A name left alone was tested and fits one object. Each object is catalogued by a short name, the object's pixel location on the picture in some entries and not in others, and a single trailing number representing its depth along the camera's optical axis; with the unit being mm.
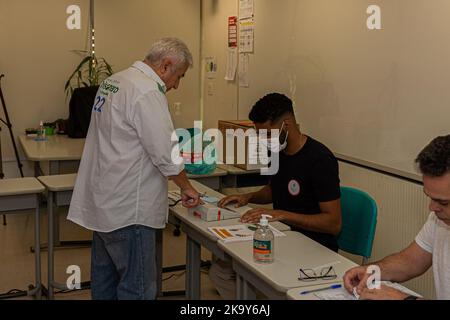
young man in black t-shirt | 2422
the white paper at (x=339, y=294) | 1652
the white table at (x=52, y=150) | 4133
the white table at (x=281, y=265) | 1803
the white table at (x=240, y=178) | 3683
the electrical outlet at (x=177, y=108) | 5930
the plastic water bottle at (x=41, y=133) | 5004
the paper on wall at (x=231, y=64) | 4977
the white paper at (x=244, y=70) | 4711
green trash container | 3574
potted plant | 5527
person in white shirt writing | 1467
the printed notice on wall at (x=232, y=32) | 4957
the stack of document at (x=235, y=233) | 2225
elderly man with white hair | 2246
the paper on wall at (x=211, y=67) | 5531
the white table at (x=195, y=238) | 2379
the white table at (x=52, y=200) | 3197
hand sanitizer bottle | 1927
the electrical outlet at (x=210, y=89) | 5598
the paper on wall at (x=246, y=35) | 4588
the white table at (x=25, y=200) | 3068
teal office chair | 2412
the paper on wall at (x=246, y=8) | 4578
